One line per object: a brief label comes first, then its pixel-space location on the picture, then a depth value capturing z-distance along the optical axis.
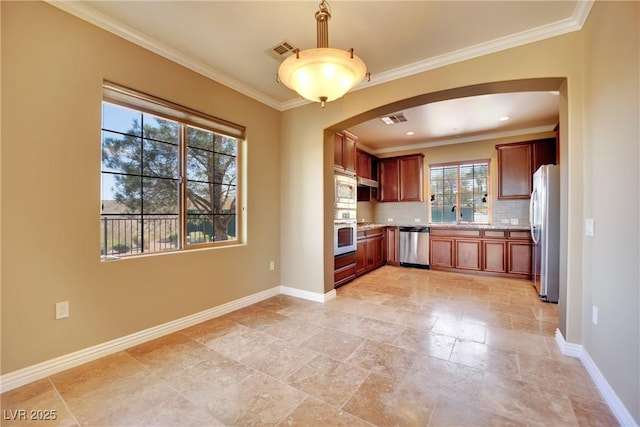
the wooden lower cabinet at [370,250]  4.89
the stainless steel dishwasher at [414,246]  5.59
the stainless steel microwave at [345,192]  4.06
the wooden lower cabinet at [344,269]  4.06
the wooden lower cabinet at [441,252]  5.34
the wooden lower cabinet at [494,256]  4.84
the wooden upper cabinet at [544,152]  4.75
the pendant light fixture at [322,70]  1.70
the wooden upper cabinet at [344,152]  4.11
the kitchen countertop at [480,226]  4.83
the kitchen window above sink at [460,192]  5.50
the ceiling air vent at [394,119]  4.26
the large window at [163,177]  2.35
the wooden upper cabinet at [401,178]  5.96
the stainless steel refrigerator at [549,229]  3.50
